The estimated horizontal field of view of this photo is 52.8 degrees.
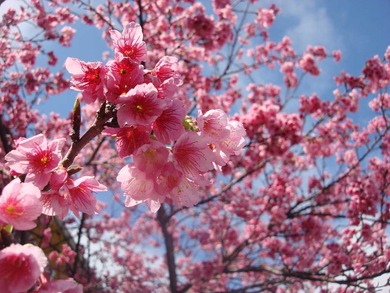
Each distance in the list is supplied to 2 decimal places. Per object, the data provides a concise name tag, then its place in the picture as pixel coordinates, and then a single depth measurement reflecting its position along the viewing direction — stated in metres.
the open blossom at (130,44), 0.22
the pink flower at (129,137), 0.20
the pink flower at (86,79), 0.21
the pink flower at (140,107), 0.19
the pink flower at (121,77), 0.20
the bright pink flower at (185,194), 0.22
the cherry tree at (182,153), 0.20
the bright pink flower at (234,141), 0.23
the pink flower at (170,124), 0.20
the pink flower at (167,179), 0.20
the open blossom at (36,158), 0.19
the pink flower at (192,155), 0.20
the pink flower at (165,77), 0.21
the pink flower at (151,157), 0.20
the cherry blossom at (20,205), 0.16
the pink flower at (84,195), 0.21
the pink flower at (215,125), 0.22
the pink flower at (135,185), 0.21
